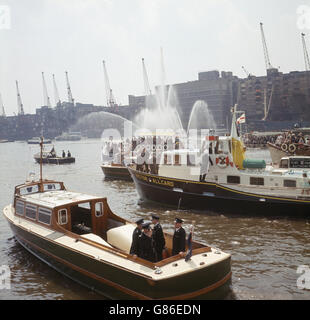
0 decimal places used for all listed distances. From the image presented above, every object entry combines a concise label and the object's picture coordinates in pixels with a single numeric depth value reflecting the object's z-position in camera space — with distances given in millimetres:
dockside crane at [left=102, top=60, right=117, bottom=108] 195750
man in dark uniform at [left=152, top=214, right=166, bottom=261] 10578
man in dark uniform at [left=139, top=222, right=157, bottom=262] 10180
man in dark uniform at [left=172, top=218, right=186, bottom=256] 10289
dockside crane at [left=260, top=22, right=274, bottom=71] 133025
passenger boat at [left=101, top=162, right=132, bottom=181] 37519
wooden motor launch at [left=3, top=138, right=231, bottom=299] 9023
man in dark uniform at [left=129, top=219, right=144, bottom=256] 10295
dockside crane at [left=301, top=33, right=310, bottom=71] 116925
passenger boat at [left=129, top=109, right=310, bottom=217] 19109
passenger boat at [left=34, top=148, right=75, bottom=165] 59125
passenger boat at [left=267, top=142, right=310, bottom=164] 39938
